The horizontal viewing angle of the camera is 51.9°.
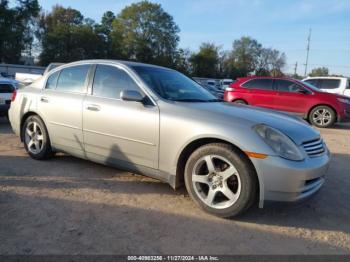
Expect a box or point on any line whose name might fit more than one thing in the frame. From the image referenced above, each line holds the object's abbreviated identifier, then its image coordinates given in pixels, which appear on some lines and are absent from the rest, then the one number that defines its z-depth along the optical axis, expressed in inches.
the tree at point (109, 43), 2746.1
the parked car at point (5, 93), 360.9
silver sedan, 135.3
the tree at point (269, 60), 3960.1
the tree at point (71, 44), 2502.5
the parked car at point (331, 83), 600.4
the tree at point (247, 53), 3851.9
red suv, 441.7
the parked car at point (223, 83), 1596.9
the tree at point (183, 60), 3194.6
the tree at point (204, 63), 3184.1
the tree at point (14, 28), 2175.2
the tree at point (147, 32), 3157.0
